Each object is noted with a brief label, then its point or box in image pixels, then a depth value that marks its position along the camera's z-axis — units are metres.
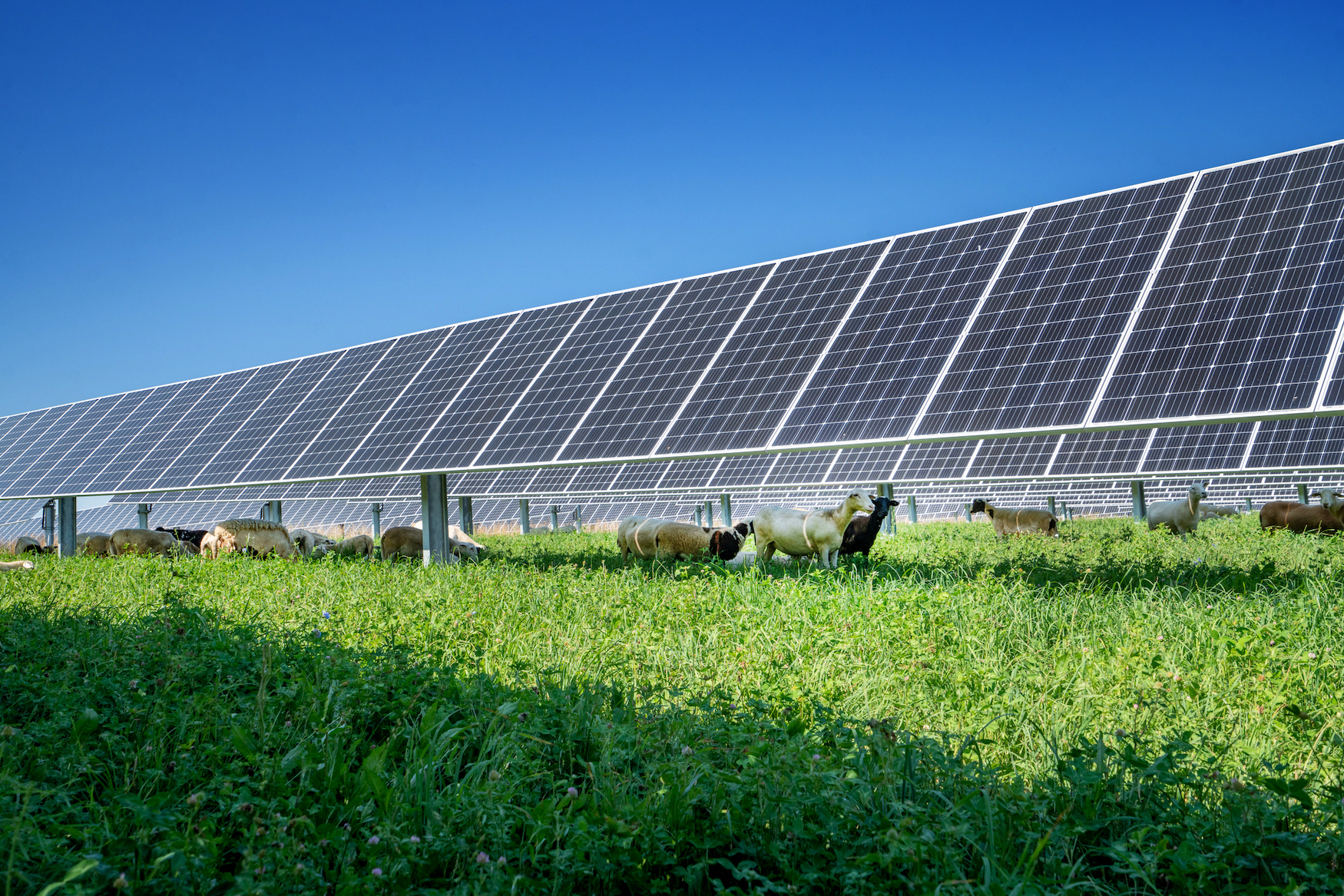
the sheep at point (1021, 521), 24.70
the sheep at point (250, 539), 18.25
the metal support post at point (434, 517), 15.73
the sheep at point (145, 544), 19.66
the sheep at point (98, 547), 20.50
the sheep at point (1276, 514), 22.22
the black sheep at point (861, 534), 15.01
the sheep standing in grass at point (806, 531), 14.39
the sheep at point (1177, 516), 22.41
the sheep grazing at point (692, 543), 15.95
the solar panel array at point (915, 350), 10.19
